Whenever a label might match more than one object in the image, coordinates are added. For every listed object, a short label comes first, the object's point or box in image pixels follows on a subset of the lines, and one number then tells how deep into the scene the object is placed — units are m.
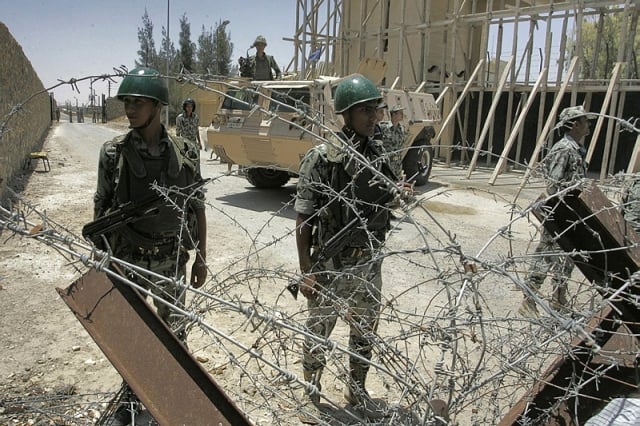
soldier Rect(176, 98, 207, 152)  9.35
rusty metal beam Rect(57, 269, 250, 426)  0.98
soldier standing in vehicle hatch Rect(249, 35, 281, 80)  8.59
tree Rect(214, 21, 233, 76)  21.48
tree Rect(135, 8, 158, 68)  19.45
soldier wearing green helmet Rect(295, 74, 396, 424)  2.28
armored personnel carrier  6.86
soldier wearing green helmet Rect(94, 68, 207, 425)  2.25
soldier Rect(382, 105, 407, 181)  6.46
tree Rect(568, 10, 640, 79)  10.96
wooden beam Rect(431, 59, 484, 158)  11.31
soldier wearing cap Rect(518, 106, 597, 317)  3.52
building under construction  10.35
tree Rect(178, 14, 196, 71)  29.23
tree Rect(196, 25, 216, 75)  23.44
